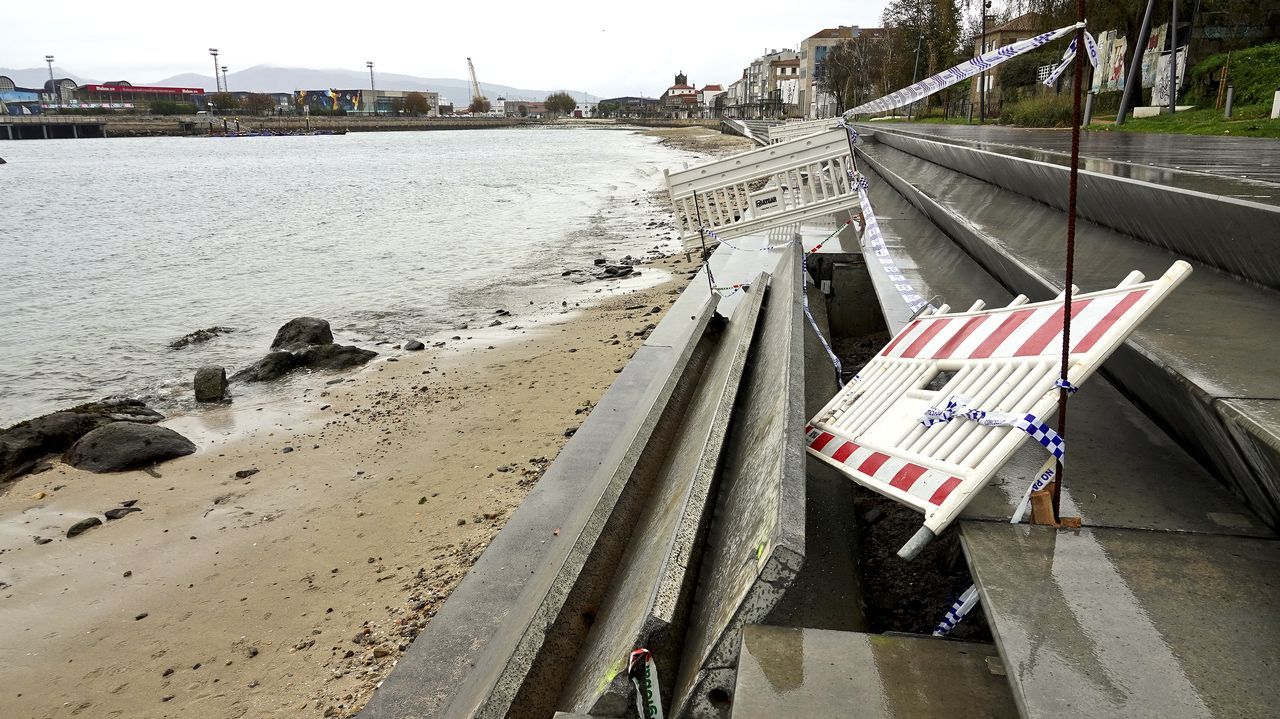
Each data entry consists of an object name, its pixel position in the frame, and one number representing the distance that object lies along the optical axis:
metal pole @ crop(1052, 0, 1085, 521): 2.56
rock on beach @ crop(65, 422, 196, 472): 7.35
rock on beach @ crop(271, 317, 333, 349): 11.43
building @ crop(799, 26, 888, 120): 110.69
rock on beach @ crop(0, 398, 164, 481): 7.61
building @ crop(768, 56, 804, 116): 126.50
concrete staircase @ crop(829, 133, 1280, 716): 1.84
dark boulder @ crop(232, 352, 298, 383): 10.24
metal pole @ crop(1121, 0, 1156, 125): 19.72
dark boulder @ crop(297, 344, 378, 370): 10.47
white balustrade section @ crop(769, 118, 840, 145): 24.35
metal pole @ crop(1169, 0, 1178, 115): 20.60
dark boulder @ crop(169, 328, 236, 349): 12.82
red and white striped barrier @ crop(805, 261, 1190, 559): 2.67
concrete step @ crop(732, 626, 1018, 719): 1.96
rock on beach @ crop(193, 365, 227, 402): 9.52
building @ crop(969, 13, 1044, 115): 33.48
